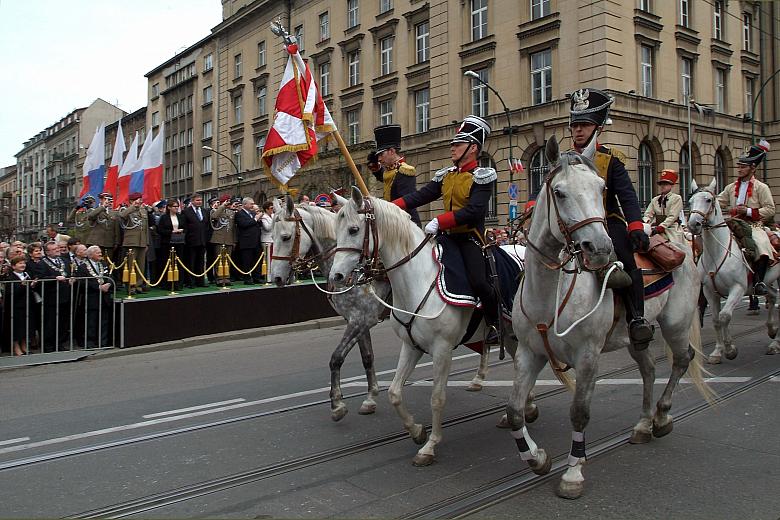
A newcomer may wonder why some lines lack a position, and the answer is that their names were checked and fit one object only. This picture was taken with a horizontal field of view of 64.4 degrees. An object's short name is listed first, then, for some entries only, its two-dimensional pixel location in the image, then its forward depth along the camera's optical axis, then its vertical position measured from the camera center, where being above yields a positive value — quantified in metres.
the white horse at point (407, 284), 5.32 -0.13
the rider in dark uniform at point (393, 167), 7.19 +1.21
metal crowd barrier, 11.51 -0.81
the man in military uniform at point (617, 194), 5.00 +0.61
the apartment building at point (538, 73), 29.12 +10.51
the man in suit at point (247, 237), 16.03 +0.91
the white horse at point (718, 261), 9.61 +0.07
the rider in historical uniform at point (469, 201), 5.57 +0.63
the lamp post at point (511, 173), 26.07 +4.70
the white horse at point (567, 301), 4.11 -0.25
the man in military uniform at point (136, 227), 14.49 +1.09
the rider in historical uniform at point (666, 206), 9.86 +1.03
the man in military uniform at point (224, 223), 15.91 +1.27
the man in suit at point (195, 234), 15.48 +0.96
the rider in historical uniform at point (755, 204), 10.15 +1.06
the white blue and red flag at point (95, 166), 18.59 +3.28
